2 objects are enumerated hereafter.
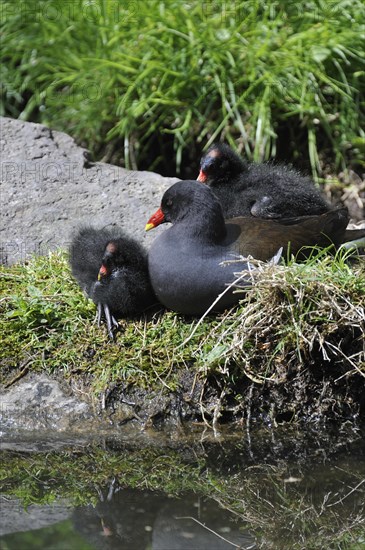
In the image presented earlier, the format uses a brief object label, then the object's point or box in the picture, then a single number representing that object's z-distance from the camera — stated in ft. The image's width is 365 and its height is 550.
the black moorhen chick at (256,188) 32.37
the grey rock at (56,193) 35.68
